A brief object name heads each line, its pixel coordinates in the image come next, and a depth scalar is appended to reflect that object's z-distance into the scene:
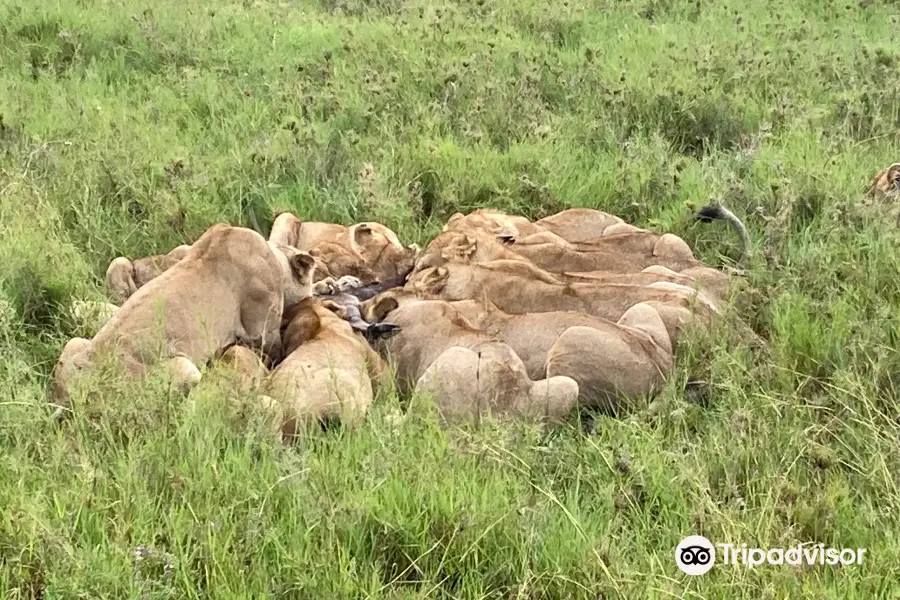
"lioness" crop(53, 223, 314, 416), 7.95
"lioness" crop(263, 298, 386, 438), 7.70
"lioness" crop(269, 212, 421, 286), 11.16
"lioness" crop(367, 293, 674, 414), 8.57
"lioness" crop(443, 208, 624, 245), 11.57
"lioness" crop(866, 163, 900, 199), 11.12
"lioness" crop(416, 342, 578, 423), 8.08
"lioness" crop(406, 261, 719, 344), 9.66
